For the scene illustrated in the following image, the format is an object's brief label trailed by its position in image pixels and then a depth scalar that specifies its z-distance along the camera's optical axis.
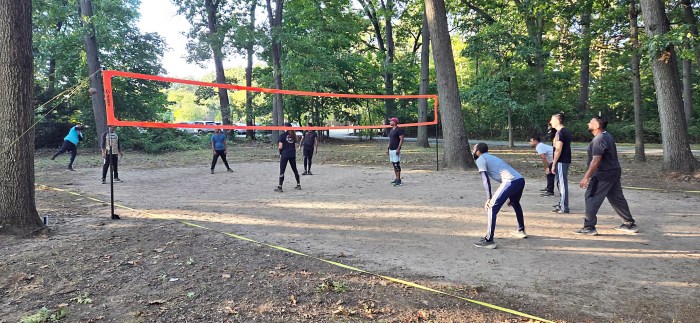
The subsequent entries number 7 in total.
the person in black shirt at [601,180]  5.65
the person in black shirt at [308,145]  13.11
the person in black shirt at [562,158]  7.02
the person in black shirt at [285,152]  9.91
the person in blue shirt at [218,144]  13.38
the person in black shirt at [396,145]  10.48
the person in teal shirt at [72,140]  13.70
